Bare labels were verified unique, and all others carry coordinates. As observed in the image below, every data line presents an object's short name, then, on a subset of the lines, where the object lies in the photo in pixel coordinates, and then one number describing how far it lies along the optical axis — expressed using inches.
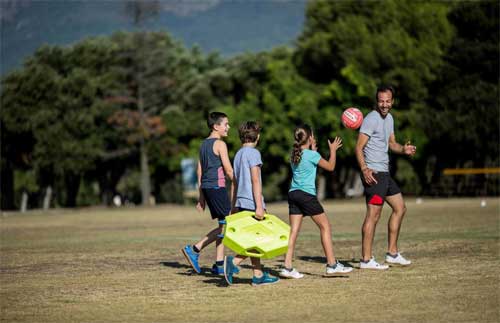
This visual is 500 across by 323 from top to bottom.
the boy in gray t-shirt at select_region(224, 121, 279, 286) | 452.4
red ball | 522.6
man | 505.7
